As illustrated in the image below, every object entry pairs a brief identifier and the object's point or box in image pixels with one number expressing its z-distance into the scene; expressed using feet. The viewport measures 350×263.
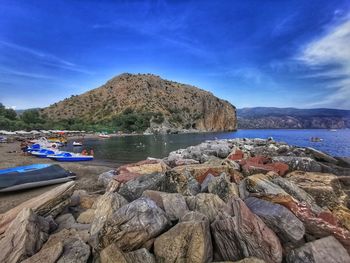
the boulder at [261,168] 34.42
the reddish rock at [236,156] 47.59
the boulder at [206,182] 29.35
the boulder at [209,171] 33.28
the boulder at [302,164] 38.79
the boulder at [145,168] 39.14
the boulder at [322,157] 50.71
